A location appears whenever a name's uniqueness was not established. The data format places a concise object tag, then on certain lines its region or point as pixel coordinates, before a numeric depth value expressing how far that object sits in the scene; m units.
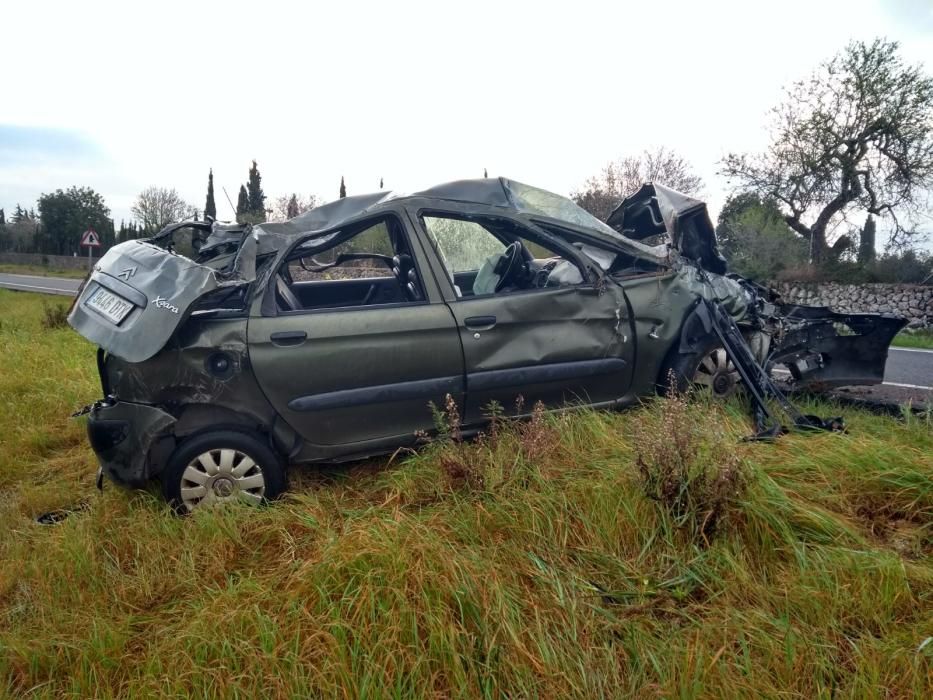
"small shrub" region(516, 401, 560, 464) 2.82
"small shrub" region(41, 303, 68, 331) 9.83
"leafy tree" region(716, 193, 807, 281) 19.72
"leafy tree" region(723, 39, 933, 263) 18.84
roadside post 26.00
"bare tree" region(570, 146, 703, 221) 29.02
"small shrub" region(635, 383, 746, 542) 2.30
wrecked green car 2.84
